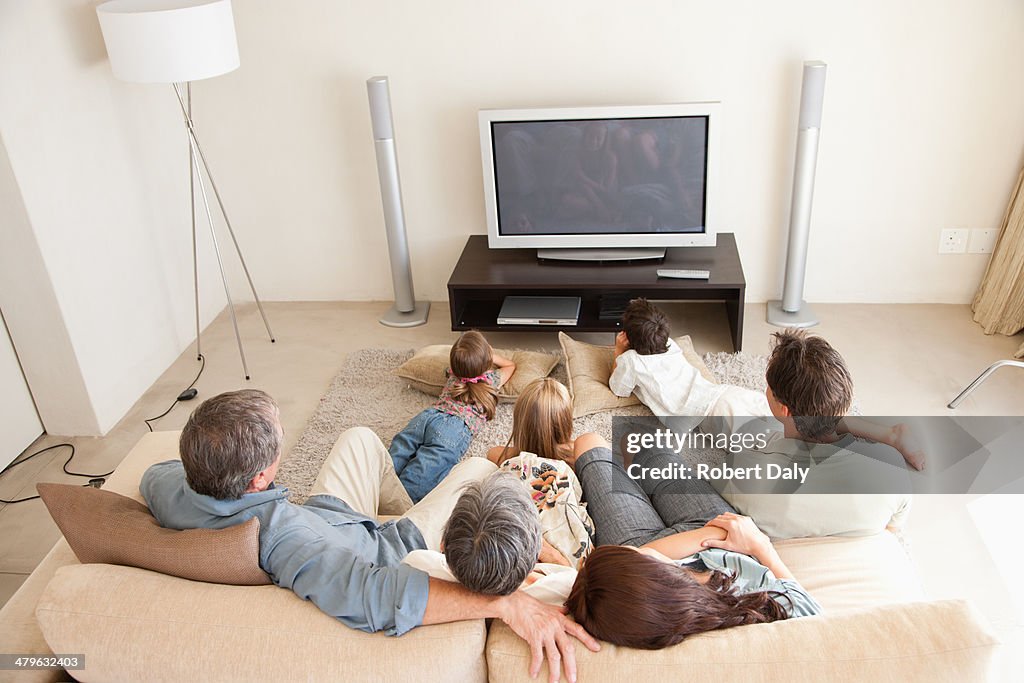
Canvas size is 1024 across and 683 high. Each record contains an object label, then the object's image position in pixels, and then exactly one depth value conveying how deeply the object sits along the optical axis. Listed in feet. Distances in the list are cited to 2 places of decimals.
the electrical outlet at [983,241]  13.19
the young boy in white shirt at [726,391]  6.94
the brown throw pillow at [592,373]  11.26
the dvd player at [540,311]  12.71
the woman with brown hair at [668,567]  4.90
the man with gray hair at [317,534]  5.11
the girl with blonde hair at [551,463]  7.10
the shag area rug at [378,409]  10.63
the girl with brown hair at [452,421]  9.70
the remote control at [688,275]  12.35
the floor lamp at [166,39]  10.29
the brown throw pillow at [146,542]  5.44
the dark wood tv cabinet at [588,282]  12.39
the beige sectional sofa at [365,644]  4.70
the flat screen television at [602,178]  12.05
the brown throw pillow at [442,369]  11.70
